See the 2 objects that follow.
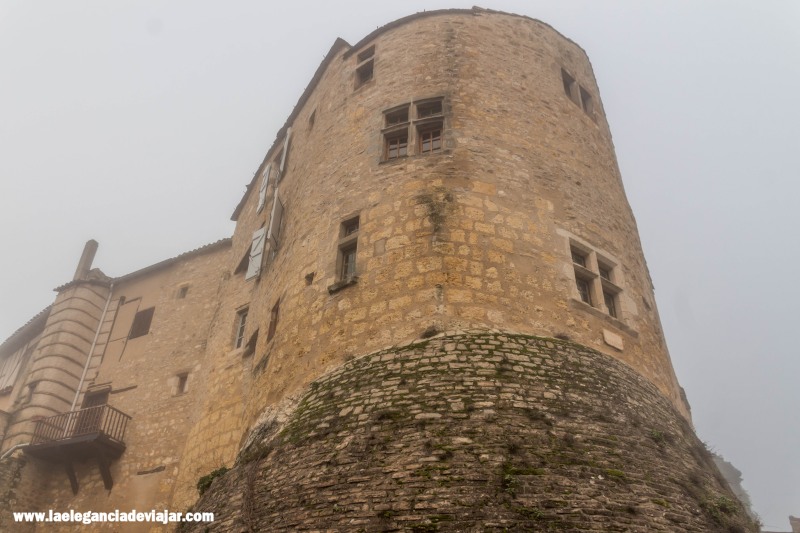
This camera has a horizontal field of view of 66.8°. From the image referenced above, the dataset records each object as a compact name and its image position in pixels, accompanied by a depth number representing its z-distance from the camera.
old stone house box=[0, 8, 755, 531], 6.18
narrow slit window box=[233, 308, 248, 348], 14.47
